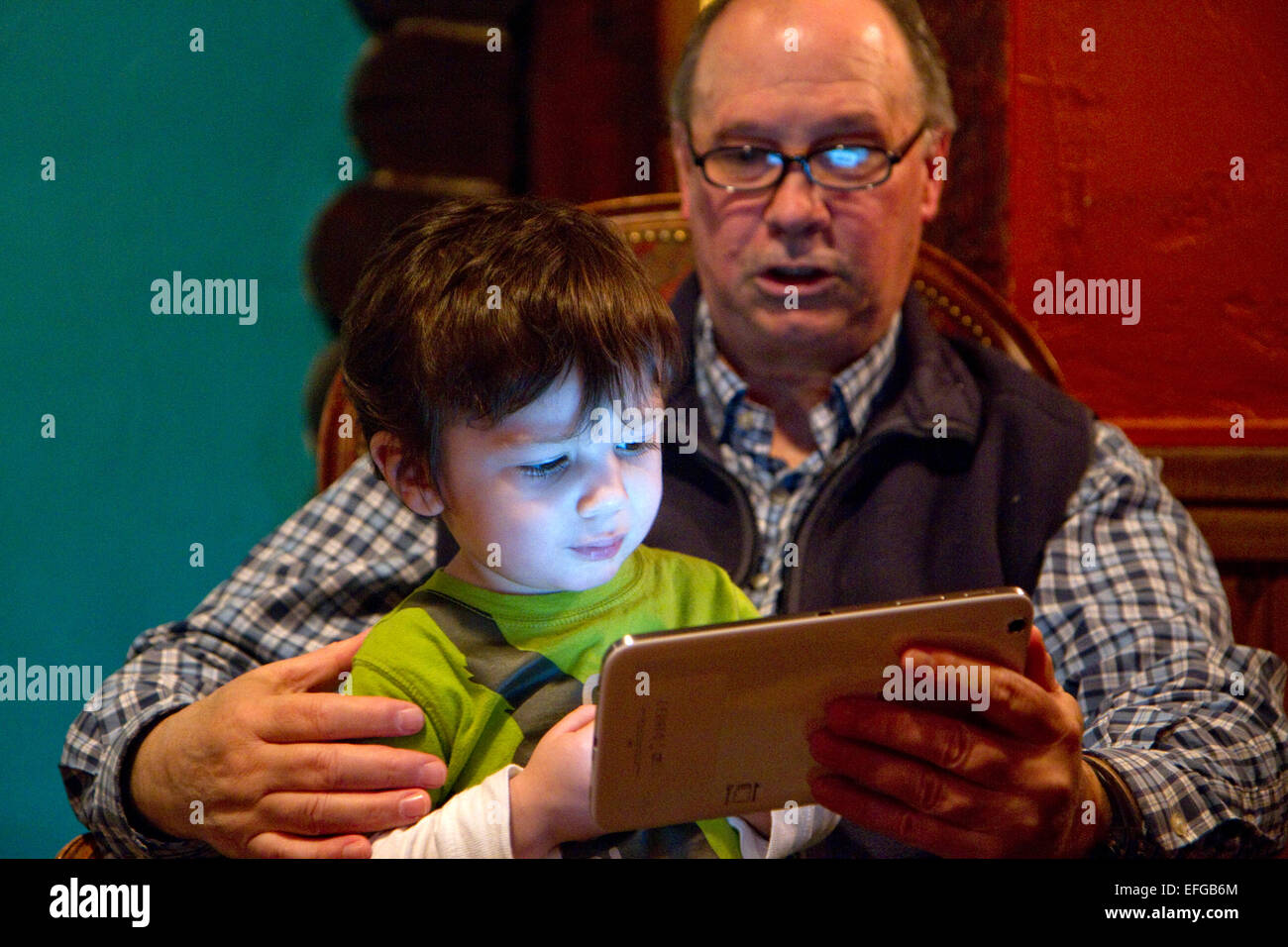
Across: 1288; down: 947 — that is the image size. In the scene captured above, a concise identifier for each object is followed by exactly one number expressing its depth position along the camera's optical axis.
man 0.78
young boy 0.65
